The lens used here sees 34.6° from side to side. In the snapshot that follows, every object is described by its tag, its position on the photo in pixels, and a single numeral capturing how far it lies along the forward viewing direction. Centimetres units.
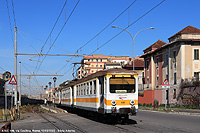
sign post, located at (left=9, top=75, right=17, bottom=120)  1922
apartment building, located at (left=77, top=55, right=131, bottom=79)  13162
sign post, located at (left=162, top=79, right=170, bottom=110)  2936
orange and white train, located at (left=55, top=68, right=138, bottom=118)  1639
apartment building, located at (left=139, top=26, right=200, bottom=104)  4312
